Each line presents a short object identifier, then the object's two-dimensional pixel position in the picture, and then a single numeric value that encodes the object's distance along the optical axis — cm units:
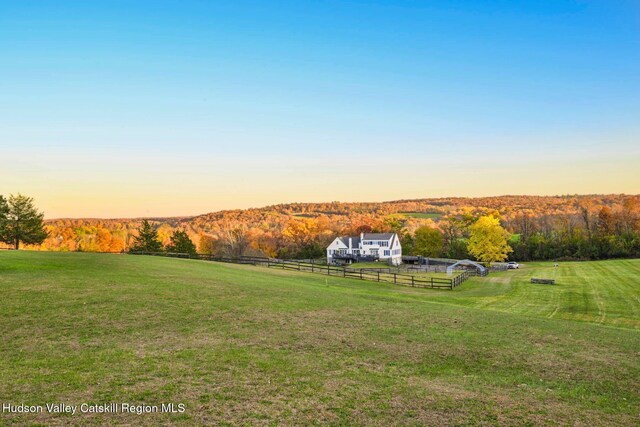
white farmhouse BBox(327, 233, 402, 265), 9838
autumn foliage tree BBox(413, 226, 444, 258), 9750
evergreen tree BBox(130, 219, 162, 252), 7675
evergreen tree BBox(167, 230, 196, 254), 8031
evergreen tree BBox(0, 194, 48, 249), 6088
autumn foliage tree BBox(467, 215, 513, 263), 7619
